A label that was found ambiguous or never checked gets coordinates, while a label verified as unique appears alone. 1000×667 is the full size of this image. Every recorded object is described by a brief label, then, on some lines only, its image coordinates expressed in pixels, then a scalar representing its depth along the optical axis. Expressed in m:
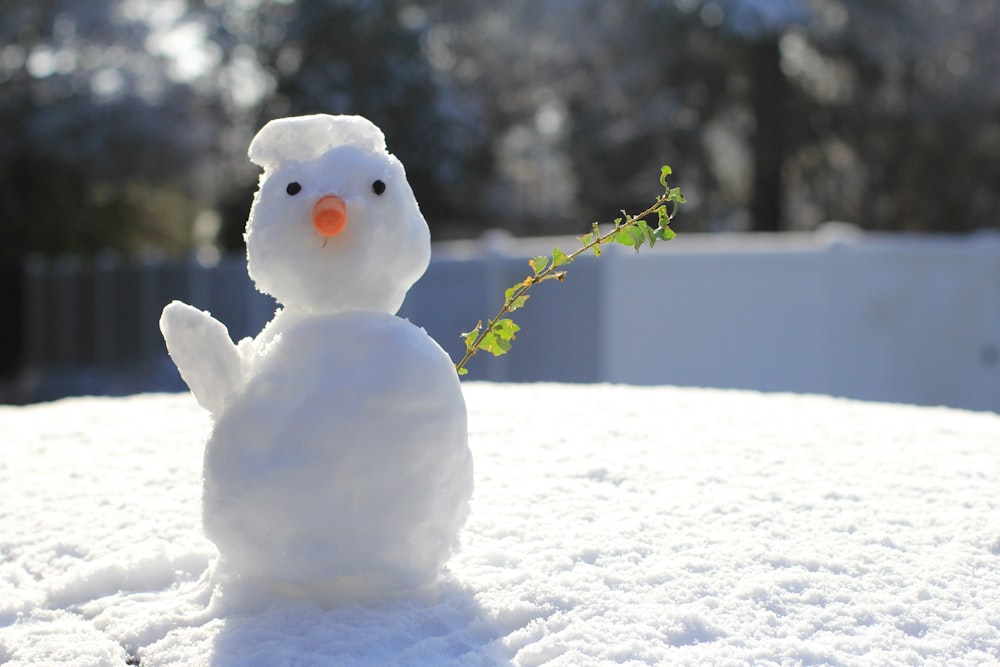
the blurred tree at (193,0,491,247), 14.24
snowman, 1.98
